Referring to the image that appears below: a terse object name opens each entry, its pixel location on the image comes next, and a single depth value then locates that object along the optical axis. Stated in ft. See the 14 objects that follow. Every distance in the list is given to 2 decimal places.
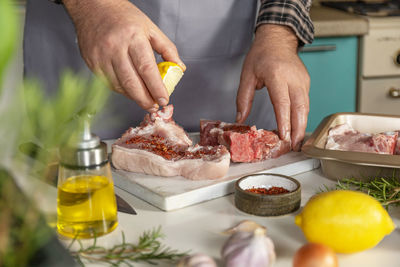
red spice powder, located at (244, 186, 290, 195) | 3.09
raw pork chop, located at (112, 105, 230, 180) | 3.31
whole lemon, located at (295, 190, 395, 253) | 2.67
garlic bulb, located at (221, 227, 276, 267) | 2.54
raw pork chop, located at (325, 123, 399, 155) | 3.44
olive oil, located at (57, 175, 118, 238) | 2.76
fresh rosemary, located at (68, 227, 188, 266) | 2.69
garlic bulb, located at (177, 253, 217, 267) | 2.51
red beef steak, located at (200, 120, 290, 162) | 3.52
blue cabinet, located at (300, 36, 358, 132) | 6.64
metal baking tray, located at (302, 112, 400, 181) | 3.19
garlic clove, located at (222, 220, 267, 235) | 2.84
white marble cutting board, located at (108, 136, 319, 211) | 3.14
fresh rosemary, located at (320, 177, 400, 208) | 3.03
